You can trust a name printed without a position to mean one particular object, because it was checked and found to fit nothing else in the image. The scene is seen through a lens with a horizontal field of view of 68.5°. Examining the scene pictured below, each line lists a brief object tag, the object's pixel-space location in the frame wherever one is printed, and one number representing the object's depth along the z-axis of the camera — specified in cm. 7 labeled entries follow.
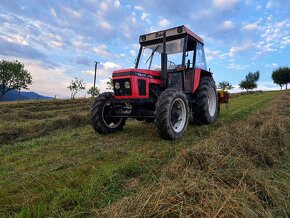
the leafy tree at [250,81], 5749
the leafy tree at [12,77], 4689
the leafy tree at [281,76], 5455
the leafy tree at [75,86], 4976
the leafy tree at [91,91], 5350
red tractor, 521
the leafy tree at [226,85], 5103
